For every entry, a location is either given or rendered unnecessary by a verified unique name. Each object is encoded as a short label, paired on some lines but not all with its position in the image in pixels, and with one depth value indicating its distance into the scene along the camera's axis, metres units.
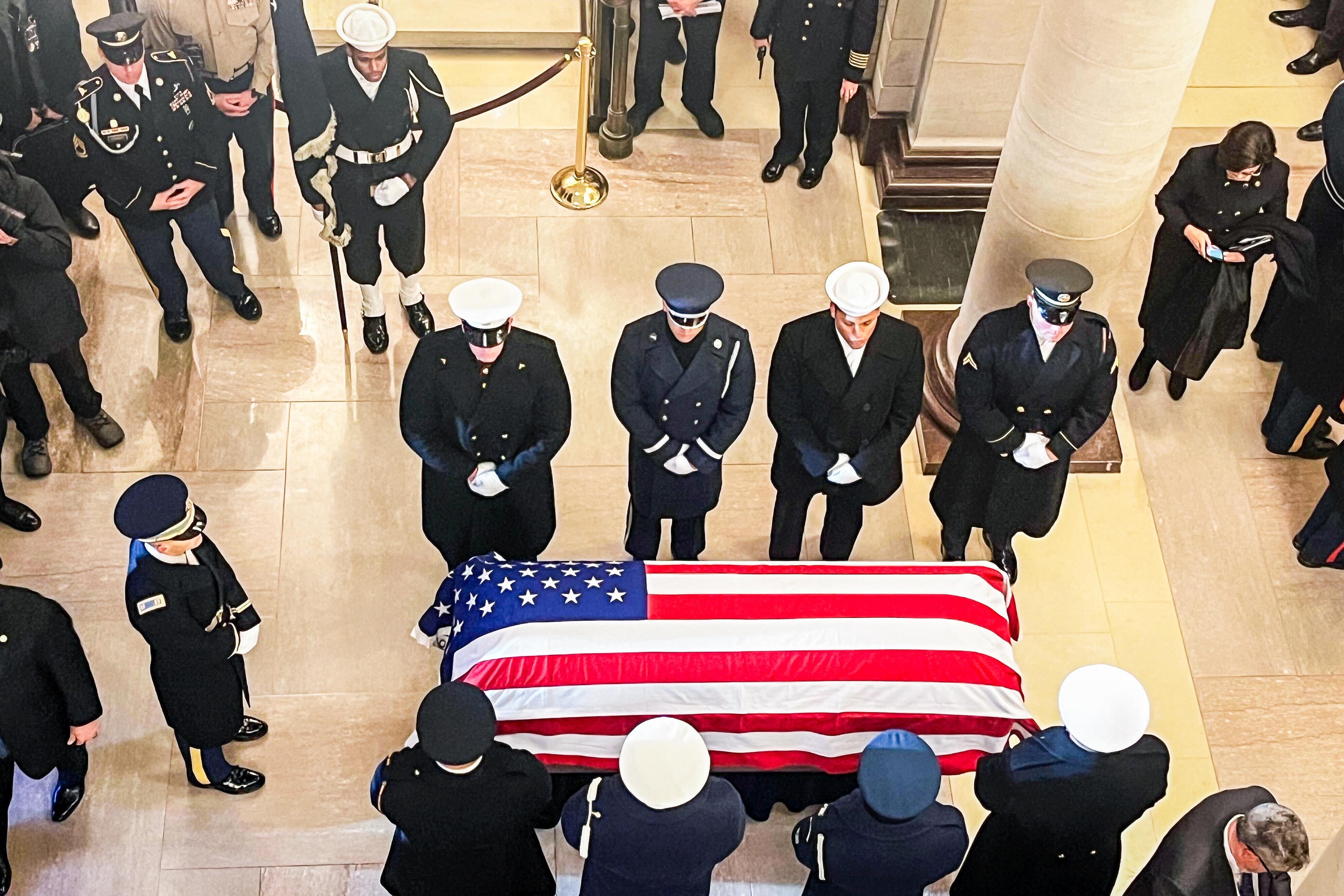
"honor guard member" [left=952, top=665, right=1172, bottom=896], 3.70
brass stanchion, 6.41
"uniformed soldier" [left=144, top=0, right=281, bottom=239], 5.30
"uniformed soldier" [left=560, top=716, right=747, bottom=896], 3.44
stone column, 4.40
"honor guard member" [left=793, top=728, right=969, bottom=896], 3.46
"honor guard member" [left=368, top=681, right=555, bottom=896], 3.47
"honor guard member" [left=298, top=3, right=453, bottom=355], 4.86
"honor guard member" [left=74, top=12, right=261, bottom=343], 4.94
